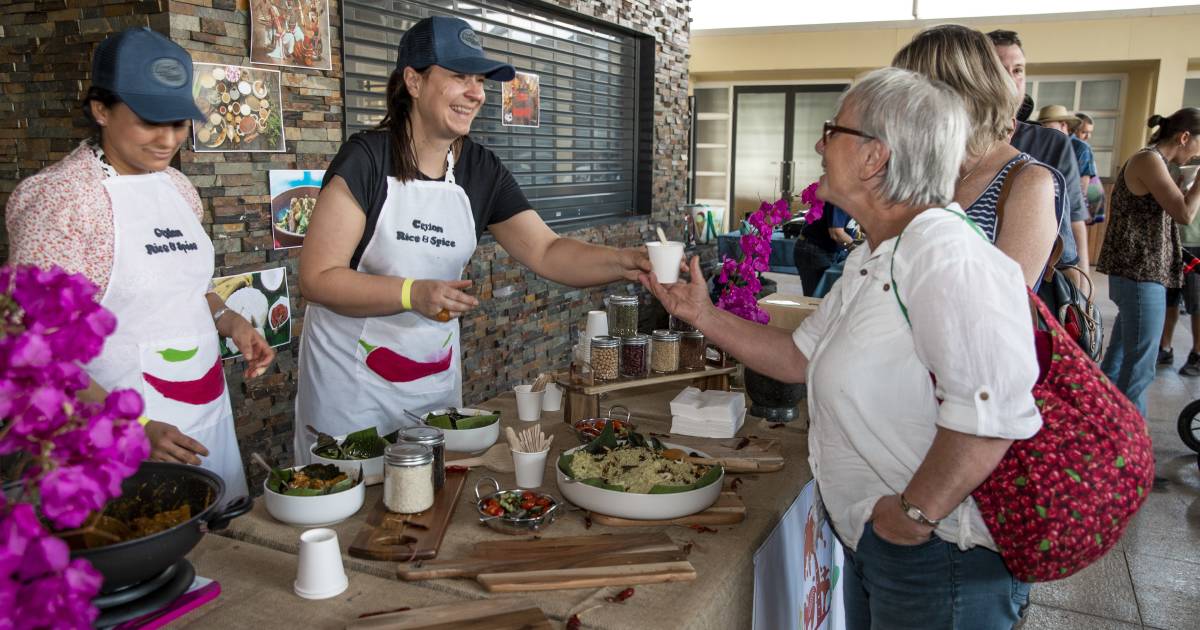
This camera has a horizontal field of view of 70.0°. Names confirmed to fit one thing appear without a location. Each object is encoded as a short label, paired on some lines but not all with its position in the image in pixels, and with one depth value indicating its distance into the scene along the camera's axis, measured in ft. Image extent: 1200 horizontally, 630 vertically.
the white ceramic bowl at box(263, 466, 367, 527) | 5.61
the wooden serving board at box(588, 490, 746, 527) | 5.79
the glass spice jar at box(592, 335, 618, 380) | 8.14
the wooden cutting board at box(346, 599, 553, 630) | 4.42
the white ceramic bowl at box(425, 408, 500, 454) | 7.04
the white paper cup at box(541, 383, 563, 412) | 8.47
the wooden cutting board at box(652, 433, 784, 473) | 6.84
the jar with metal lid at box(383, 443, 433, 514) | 5.63
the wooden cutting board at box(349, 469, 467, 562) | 5.23
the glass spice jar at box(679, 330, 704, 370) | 8.85
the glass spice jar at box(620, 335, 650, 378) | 8.37
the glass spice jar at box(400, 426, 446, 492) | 6.00
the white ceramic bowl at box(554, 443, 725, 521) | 5.74
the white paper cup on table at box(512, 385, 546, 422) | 8.18
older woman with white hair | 4.27
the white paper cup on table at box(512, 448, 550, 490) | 6.34
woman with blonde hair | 6.40
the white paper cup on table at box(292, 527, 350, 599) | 4.75
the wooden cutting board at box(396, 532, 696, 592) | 4.95
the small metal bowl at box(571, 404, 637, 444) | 7.46
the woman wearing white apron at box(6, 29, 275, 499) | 6.28
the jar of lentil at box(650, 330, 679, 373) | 8.53
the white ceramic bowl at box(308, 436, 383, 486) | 6.18
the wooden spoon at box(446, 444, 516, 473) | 6.73
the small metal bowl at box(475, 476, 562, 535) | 5.65
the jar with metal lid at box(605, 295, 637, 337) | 8.86
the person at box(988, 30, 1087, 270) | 8.45
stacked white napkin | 7.80
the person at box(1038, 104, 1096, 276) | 12.33
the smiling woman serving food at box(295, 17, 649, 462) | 7.15
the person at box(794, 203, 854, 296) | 20.22
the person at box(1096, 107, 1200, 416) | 14.25
